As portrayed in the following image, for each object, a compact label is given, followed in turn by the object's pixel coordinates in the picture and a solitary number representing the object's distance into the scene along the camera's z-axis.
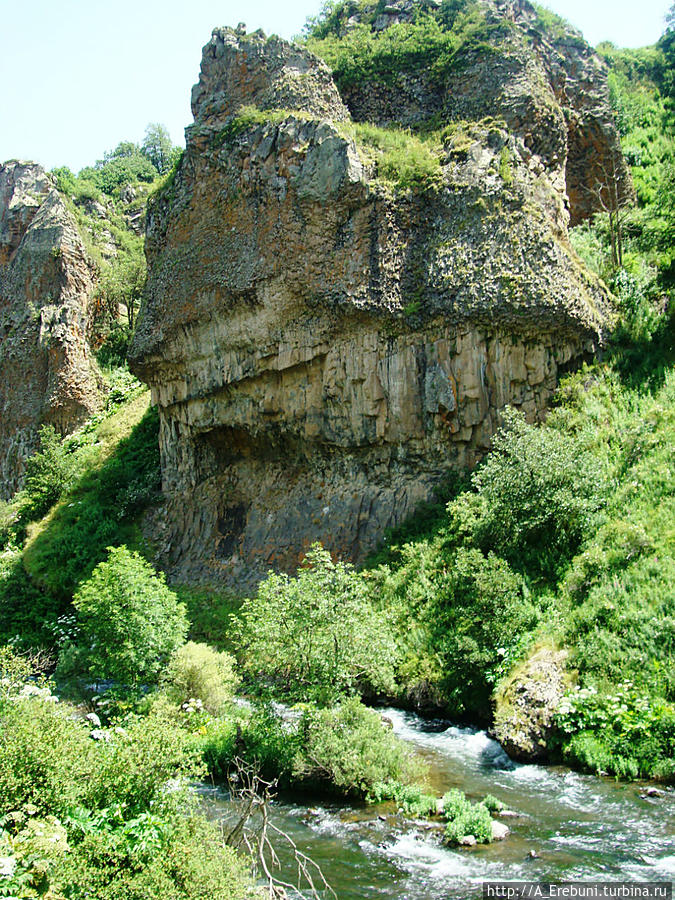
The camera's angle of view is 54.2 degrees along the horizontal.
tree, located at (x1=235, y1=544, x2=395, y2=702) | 14.27
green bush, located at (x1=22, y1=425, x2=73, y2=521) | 37.25
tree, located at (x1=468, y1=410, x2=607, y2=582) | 18.36
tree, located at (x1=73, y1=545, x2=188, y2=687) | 17.36
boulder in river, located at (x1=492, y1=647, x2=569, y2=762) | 13.72
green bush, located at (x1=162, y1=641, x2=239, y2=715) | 17.52
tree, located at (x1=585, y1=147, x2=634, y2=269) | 31.86
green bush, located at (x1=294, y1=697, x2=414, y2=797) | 12.52
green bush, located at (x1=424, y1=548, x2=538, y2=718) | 16.47
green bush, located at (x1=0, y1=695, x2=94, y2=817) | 7.74
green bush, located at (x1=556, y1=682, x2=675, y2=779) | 12.16
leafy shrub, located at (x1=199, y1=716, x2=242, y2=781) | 14.73
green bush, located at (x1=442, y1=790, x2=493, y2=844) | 10.24
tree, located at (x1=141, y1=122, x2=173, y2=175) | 82.68
